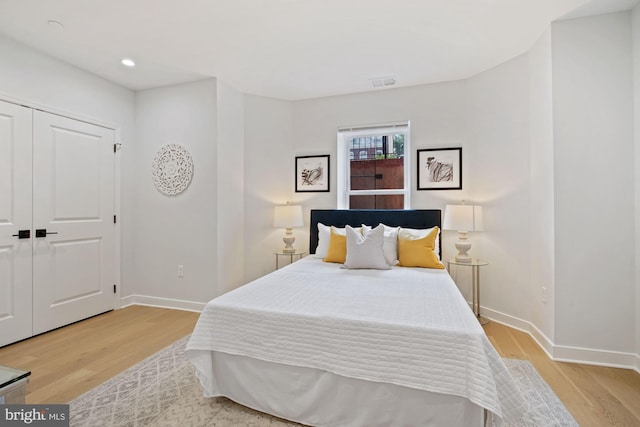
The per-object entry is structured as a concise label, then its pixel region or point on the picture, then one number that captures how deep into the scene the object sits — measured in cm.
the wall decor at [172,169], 362
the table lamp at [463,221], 314
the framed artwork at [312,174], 402
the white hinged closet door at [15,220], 264
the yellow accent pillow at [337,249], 310
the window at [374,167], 383
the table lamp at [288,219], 377
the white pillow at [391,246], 299
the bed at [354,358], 141
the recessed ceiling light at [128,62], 307
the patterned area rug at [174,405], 169
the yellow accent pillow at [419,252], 286
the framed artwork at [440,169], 353
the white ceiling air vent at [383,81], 346
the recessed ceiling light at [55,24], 244
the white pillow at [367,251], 279
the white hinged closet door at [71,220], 292
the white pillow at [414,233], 304
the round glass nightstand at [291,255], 379
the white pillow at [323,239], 340
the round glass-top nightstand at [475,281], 314
